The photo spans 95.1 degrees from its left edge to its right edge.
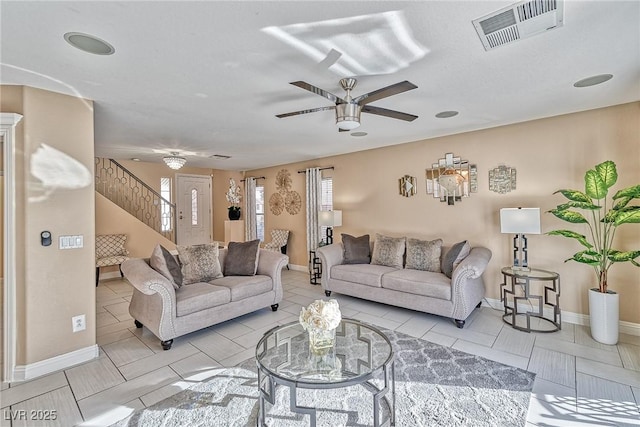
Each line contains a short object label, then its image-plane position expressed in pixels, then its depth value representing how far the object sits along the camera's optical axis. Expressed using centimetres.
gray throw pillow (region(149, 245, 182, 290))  328
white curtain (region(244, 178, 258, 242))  776
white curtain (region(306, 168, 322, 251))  621
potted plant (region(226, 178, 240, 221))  771
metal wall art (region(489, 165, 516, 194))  395
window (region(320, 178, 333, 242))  618
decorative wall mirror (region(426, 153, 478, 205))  431
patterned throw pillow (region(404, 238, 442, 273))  420
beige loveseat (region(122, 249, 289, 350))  300
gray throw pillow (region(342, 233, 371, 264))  481
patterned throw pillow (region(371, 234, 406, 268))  448
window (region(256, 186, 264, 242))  766
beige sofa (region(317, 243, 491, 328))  346
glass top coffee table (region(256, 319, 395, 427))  174
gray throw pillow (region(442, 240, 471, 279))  381
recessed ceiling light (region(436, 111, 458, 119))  344
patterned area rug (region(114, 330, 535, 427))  201
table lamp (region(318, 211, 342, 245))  554
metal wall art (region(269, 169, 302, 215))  679
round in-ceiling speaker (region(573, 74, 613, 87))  255
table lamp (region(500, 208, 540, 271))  339
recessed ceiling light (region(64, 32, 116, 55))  186
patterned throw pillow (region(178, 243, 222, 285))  373
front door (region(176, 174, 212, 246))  776
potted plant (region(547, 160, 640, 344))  284
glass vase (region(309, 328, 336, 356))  208
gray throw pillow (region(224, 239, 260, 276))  411
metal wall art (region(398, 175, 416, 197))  490
